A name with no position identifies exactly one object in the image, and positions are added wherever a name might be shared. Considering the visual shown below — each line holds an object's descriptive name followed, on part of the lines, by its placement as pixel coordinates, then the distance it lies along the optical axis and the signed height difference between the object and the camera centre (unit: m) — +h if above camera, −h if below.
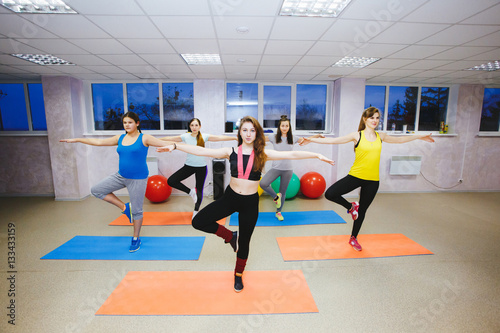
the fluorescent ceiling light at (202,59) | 3.87 +1.18
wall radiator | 5.64 -0.87
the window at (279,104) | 5.71 +0.61
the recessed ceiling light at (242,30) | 2.77 +1.17
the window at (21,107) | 5.33 +0.49
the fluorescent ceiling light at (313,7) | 2.31 +1.22
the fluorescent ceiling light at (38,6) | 2.29 +1.21
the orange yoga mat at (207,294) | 1.97 -1.50
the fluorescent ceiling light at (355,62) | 4.03 +1.18
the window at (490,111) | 6.14 +0.46
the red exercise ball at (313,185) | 5.11 -1.22
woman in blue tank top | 2.73 -0.50
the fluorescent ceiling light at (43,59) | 3.75 +1.15
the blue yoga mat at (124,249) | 2.79 -1.51
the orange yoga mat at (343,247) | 2.85 -1.52
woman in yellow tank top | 2.74 -0.45
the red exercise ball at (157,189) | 4.77 -1.22
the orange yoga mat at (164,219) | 3.87 -1.54
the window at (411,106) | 5.93 +0.57
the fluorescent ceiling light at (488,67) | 4.13 +1.13
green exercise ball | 4.89 -1.22
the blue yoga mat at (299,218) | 3.85 -1.53
